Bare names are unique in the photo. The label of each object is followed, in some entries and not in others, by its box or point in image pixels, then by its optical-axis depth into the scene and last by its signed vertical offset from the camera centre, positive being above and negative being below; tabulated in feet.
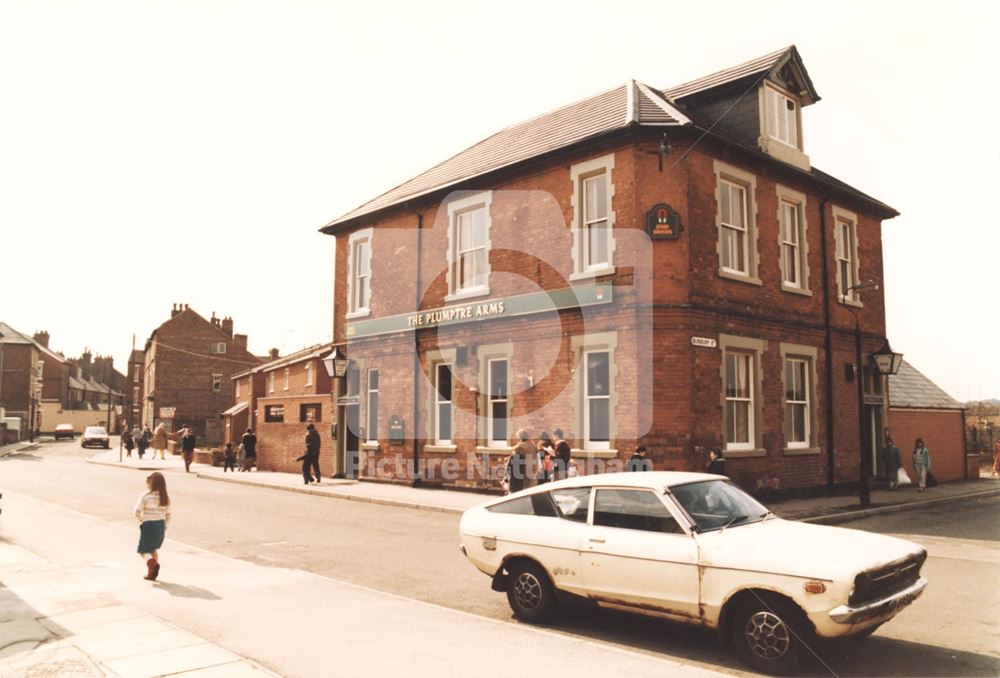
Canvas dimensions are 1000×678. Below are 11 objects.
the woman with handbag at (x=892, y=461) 68.95 -4.85
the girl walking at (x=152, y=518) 29.76 -4.57
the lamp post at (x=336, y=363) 78.54 +5.05
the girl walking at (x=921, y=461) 69.92 -4.91
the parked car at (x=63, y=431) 243.97 -7.46
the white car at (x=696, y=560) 18.13 -4.22
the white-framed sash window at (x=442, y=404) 67.67 +0.54
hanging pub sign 51.57 +13.36
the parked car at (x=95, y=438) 187.52 -7.49
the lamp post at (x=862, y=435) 54.48 -1.98
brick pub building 52.06 +9.59
